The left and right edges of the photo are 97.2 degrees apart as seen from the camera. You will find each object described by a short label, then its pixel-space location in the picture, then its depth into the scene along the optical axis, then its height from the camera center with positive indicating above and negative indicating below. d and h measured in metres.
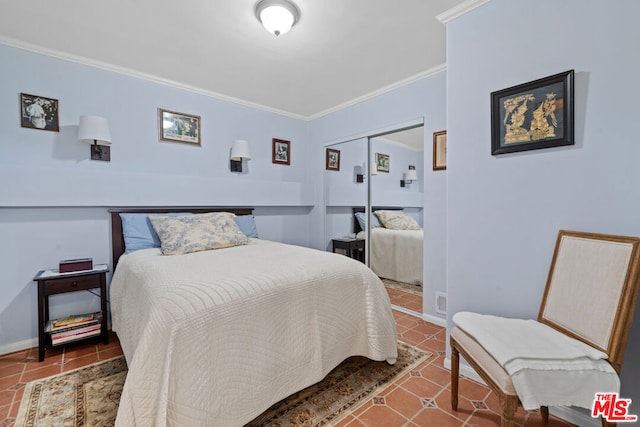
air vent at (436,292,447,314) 2.71 -0.92
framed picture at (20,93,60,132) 2.28 +0.79
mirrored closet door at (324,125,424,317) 3.11 +0.03
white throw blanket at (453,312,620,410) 1.12 -0.66
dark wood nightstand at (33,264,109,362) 2.10 -0.62
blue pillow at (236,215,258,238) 3.22 -0.20
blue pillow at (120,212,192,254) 2.53 -0.23
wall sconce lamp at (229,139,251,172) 3.33 +0.66
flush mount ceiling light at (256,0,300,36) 1.80 +1.26
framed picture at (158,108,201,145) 2.94 +0.87
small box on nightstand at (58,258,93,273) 2.24 -0.46
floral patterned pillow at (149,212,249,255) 2.36 -0.23
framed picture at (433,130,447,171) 2.65 +0.54
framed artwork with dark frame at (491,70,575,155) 1.48 +0.52
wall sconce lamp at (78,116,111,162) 2.39 +0.63
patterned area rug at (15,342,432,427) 1.52 -1.14
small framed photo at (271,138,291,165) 3.84 +0.78
